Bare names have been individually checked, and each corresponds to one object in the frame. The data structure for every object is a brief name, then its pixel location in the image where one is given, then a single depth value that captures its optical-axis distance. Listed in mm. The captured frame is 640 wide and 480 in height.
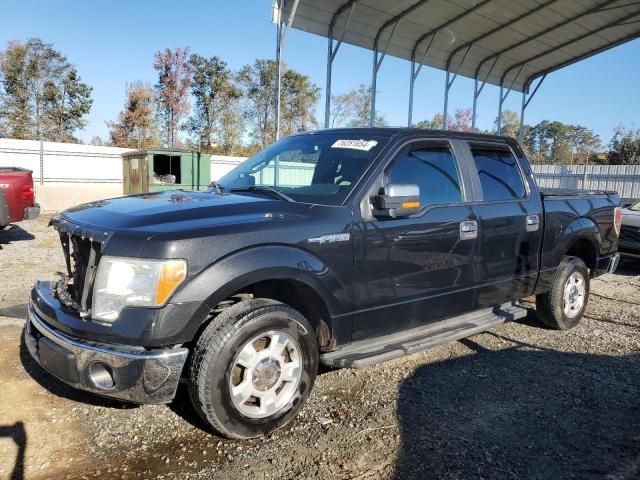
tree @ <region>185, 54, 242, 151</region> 35312
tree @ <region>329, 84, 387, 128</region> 41000
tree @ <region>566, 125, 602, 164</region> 66312
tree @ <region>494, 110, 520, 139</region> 72562
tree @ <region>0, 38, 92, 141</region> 32156
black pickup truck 2619
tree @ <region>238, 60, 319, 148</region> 35562
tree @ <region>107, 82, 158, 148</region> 36281
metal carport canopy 16234
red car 8148
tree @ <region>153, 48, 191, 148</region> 35719
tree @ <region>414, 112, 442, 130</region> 60188
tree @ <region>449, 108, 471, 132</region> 50000
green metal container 14031
